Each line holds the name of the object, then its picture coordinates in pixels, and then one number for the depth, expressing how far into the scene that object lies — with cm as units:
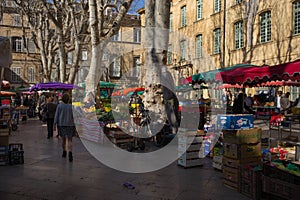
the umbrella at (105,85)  1898
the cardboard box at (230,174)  490
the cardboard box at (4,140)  654
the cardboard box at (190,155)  625
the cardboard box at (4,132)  653
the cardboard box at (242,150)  505
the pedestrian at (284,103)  1369
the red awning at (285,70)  631
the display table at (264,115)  870
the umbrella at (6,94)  1830
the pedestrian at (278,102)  1440
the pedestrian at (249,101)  1553
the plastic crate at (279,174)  396
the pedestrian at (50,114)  1019
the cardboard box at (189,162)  624
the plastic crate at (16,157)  648
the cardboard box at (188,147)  622
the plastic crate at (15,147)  670
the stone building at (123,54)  3912
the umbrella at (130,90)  1651
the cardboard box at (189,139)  627
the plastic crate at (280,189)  387
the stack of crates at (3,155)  643
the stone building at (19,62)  3978
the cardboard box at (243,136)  508
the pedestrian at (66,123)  686
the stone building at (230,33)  1770
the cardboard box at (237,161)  498
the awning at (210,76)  925
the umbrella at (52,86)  1652
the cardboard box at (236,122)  542
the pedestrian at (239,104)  1081
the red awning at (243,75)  741
